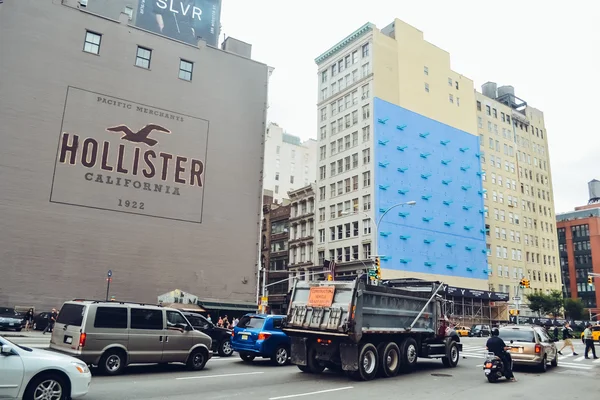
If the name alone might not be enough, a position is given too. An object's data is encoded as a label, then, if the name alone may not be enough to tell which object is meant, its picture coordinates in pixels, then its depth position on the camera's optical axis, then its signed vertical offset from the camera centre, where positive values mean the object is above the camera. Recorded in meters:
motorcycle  14.34 -1.76
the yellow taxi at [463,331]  52.07 -2.38
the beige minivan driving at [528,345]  17.09 -1.21
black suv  18.69 -1.26
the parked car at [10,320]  26.97 -1.37
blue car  16.72 -1.26
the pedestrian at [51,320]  27.91 -1.36
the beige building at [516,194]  76.06 +20.48
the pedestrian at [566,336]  26.51 -1.54
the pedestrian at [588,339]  23.29 -1.26
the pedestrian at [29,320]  29.14 -1.44
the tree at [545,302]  68.50 +1.51
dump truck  13.49 -0.65
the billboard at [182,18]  41.94 +25.81
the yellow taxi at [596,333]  40.15 -1.64
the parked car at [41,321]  29.58 -1.50
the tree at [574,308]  79.06 +0.78
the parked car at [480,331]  52.31 -2.31
